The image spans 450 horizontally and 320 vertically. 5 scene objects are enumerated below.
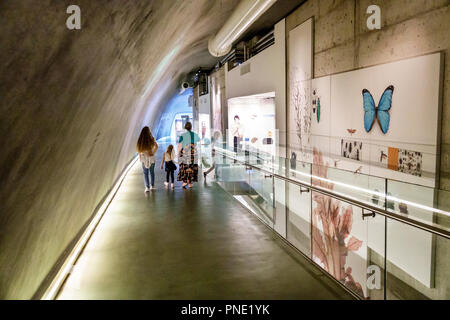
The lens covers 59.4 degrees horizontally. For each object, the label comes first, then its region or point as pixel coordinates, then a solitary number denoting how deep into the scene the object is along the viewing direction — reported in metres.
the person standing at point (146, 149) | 7.87
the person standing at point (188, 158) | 8.20
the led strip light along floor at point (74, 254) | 3.31
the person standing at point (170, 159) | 8.27
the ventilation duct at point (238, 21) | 5.66
